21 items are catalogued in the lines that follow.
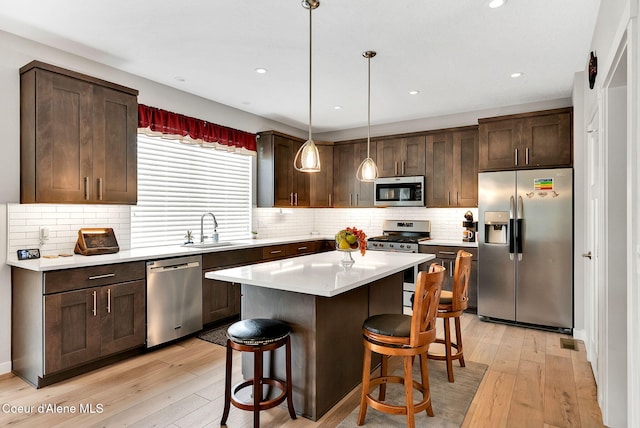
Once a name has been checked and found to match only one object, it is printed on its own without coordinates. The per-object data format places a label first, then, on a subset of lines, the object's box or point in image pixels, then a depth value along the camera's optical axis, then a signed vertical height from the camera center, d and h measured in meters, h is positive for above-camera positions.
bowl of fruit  2.75 -0.21
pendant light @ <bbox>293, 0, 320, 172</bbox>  2.81 +0.42
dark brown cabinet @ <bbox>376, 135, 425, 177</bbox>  5.40 +0.84
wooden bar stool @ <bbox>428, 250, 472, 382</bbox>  2.79 -0.70
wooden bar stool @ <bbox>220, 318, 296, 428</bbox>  2.08 -0.76
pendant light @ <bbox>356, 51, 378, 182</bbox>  3.38 +0.39
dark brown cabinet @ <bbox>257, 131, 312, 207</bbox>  5.26 +0.61
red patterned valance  3.90 +0.97
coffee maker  5.04 -0.22
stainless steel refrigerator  4.02 -0.39
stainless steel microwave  5.35 +0.31
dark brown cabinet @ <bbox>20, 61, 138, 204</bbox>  2.89 +0.63
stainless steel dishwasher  3.39 -0.82
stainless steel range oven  5.07 -0.38
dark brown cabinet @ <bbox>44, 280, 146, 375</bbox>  2.73 -0.88
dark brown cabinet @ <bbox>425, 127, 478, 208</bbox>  5.02 +0.61
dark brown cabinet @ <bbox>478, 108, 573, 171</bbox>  4.15 +0.83
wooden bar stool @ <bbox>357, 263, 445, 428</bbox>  2.04 -0.71
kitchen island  2.28 -0.69
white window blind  4.02 +0.25
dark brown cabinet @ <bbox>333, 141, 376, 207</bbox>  5.91 +0.58
